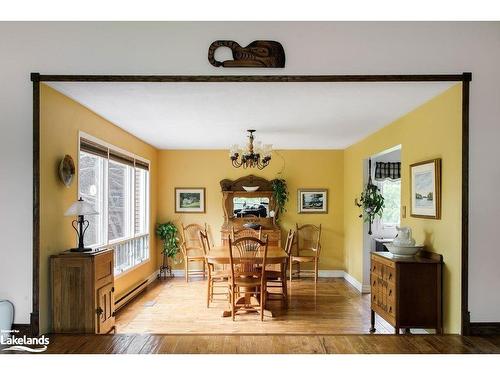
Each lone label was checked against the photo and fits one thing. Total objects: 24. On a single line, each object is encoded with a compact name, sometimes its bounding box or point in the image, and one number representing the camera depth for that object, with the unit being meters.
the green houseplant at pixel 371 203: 5.94
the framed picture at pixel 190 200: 7.72
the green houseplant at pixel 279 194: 7.52
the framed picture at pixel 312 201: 7.67
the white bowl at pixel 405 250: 3.74
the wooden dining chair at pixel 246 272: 4.73
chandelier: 5.55
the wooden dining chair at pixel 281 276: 5.25
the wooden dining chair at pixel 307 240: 7.51
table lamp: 3.47
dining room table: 4.85
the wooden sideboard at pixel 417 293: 3.53
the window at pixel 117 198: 4.63
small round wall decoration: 3.59
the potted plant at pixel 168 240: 7.39
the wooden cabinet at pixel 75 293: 3.30
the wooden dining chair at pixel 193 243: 7.53
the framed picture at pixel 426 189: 3.62
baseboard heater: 5.20
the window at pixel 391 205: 7.54
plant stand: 7.52
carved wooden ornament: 3.02
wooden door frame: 3.06
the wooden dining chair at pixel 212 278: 5.25
